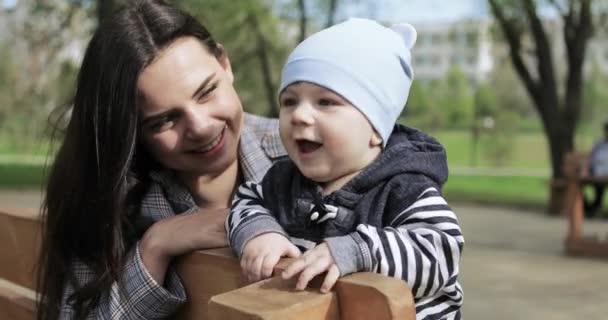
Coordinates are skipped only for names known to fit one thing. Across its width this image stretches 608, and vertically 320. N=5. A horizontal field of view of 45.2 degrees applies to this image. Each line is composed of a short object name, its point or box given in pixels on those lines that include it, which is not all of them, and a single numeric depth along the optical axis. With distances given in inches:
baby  42.3
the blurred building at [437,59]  2827.3
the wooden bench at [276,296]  31.9
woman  55.7
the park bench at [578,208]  299.3
